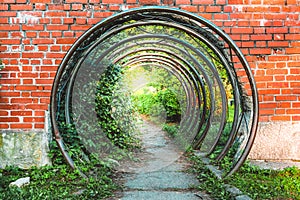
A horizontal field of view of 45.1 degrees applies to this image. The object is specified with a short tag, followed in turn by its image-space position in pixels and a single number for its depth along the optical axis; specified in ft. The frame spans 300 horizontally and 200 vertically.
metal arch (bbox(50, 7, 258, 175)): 14.65
